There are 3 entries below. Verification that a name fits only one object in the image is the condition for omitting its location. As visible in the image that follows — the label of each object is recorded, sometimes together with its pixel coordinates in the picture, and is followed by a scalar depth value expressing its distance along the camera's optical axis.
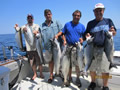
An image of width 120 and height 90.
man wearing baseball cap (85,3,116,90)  2.87
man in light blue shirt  3.53
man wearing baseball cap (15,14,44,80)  3.81
